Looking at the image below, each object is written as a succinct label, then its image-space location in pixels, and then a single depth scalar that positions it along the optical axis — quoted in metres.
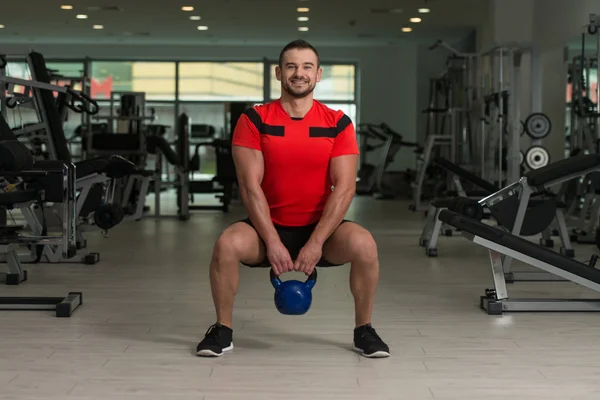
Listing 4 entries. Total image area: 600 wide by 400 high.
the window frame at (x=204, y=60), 15.90
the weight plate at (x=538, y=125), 7.84
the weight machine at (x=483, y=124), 7.70
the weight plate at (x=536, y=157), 7.64
